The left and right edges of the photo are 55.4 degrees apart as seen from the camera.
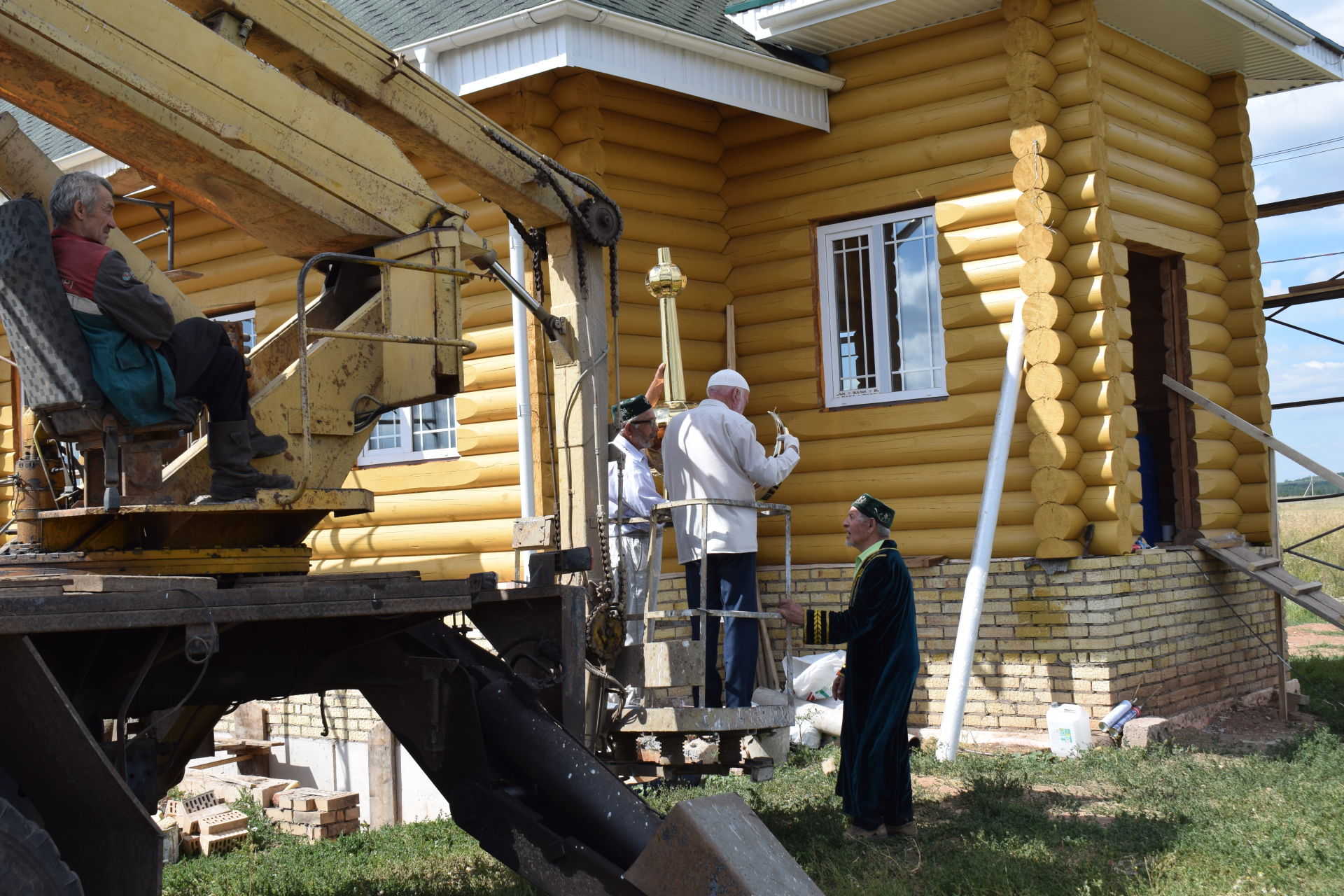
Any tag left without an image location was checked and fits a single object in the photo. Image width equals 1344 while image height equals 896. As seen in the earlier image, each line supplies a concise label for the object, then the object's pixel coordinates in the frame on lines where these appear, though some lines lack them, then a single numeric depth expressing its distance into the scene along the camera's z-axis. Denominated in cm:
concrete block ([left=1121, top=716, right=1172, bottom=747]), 856
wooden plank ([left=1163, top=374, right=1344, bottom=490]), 993
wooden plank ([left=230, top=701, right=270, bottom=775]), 1081
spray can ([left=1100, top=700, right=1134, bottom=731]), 867
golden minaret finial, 820
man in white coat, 662
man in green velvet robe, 637
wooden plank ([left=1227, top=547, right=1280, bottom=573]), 1016
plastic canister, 853
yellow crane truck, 387
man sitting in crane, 441
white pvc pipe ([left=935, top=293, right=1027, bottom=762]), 856
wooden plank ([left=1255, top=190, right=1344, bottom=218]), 1534
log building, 905
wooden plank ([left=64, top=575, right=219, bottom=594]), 390
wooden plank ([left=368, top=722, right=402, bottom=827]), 1002
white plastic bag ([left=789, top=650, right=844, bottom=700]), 936
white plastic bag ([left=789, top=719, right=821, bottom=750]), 900
